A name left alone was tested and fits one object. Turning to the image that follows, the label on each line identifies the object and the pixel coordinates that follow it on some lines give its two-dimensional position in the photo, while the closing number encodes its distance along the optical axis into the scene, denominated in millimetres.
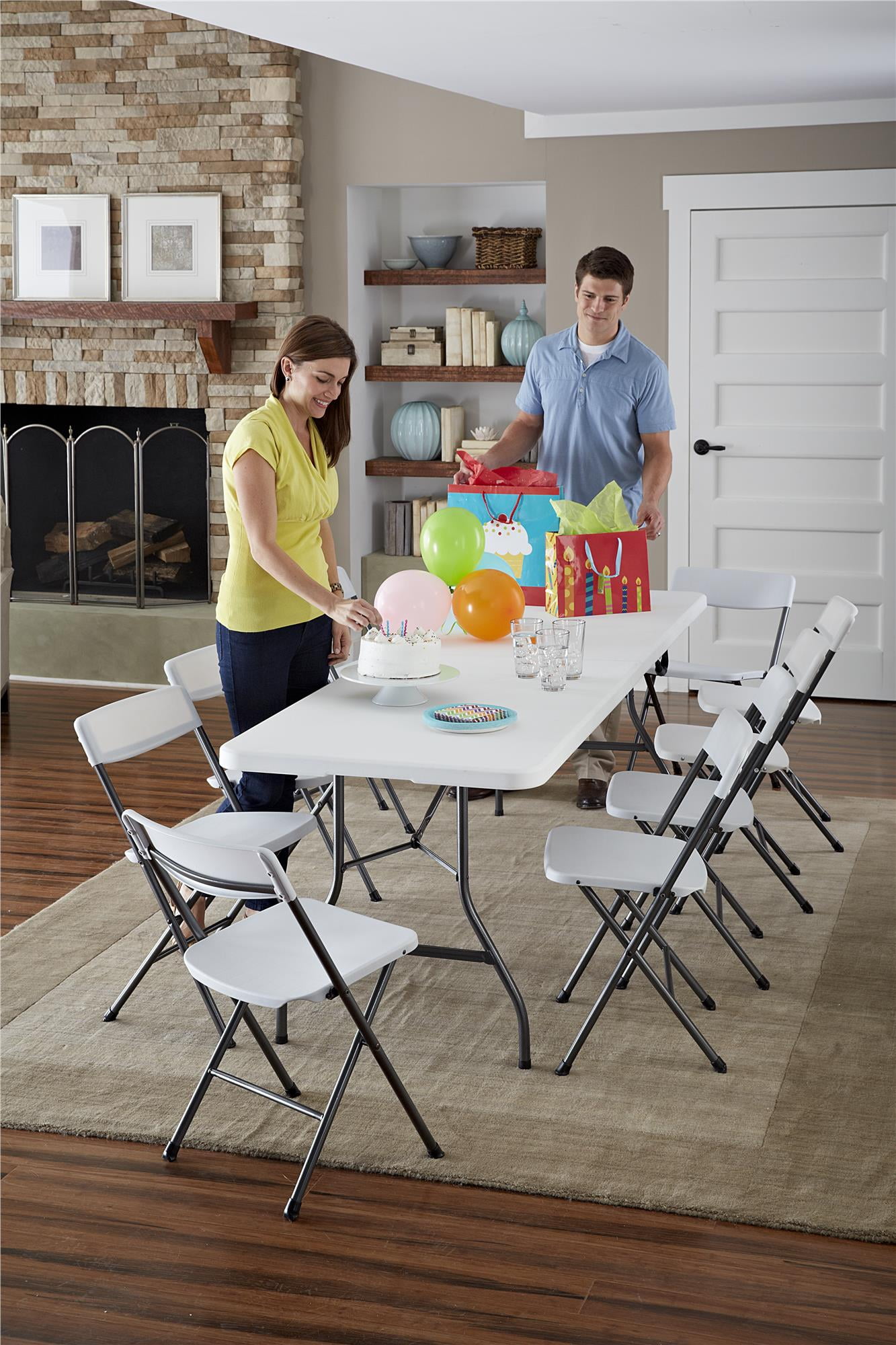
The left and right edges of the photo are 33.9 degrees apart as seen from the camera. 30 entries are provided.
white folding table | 2826
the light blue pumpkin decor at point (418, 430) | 7230
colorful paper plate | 3018
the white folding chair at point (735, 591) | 4957
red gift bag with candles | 4008
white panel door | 6363
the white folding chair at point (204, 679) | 3818
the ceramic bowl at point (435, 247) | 7137
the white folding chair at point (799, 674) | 3730
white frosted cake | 3268
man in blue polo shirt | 4863
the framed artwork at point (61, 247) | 6988
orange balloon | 3840
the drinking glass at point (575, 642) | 3471
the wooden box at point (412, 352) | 7184
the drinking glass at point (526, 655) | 3490
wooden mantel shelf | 6750
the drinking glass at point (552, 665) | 3359
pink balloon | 3680
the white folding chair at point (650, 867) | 3148
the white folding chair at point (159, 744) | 3268
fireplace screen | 7270
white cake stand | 3264
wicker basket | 6957
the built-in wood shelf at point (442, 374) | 7000
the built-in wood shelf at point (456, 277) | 6906
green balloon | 3979
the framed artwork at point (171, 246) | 6867
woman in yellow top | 3482
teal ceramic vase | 6941
